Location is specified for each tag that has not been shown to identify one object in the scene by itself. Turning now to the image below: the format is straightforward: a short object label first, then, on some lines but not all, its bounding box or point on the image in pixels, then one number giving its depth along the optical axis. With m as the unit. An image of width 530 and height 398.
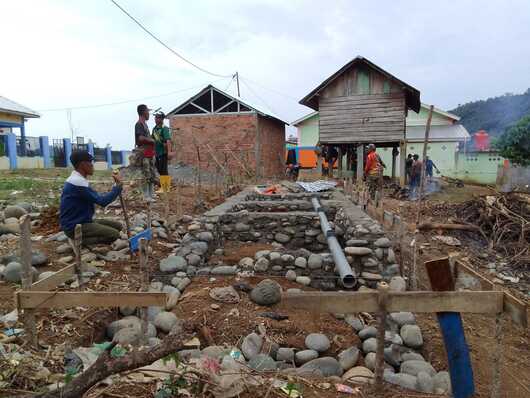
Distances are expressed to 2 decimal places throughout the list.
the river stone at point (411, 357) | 3.47
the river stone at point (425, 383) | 2.90
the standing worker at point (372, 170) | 10.16
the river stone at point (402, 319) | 4.01
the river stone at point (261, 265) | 5.46
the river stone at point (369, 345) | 3.63
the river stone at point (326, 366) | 3.12
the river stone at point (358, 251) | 5.39
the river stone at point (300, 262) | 5.58
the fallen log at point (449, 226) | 8.66
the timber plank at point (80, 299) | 2.70
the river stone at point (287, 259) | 5.57
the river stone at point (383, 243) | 5.48
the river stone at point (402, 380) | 2.91
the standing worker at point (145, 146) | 6.23
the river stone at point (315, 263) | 5.55
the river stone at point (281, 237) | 7.24
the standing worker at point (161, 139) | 6.91
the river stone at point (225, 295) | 4.25
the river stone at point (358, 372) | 3.02
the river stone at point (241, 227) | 7.21
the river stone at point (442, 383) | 2.91
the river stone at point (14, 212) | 6.82
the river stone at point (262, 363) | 3.02
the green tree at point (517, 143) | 15.68
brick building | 18.78
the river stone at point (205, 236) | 6.10
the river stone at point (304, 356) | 3.42
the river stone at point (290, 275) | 5.31
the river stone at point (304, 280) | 5.29
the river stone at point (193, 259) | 5.39
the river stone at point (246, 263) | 5.57
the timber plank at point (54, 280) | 2.96
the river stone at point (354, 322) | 4.08
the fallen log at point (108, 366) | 1.91
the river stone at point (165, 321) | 3.70
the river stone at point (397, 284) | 4.89
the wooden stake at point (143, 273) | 3.08
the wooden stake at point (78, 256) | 3.59
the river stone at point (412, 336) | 3.72
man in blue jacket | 4.46
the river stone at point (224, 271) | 5.04
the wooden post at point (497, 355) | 2.28
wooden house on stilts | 14.20
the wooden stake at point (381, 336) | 2.26
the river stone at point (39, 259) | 4.47
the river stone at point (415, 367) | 3.21
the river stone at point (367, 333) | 3.86
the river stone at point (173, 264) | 4.99
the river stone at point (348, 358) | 3.33
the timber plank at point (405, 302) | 2.26
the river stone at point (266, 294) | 4.30
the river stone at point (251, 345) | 3.38
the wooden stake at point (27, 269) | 2.81
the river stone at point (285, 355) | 3.42
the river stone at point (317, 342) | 3.55
